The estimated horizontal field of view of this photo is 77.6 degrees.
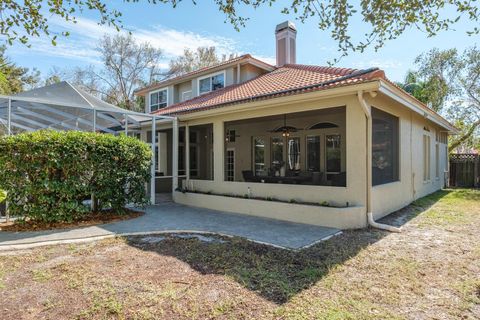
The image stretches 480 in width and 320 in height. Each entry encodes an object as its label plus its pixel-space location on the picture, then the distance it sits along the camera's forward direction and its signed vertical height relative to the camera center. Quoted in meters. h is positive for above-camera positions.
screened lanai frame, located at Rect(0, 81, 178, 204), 9.05 +1.93
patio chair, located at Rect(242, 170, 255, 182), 11.27 -0.48
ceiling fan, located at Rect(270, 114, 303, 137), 11.54 +1.41
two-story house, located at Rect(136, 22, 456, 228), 7.47 +0.89
